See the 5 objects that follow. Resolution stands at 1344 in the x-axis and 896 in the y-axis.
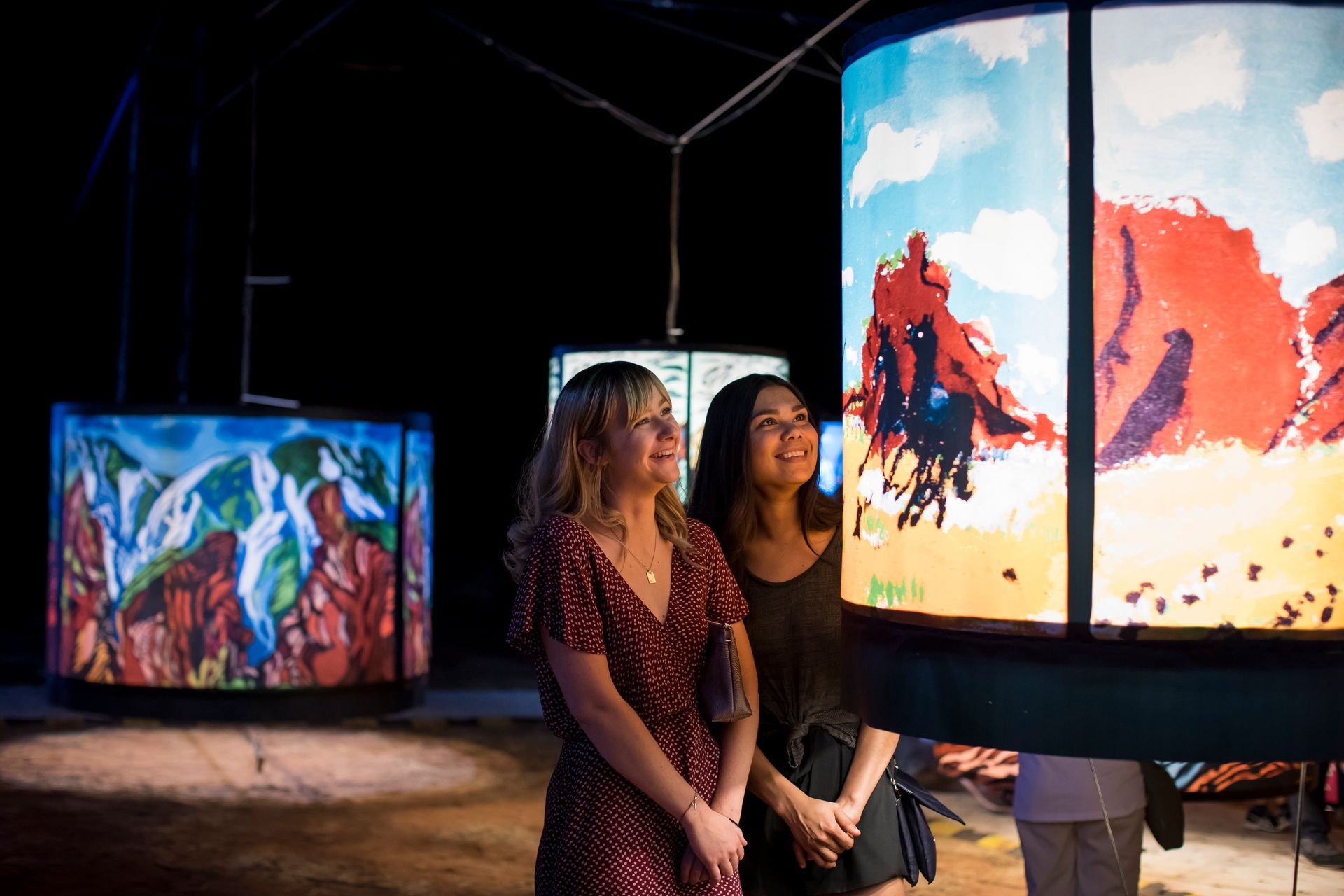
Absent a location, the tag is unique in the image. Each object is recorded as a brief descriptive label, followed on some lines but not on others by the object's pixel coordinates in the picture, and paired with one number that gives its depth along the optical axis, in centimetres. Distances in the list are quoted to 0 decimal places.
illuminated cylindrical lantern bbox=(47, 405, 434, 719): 1002
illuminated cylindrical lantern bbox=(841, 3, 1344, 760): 171
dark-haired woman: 295
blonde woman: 257
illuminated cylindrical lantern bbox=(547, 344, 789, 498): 966
